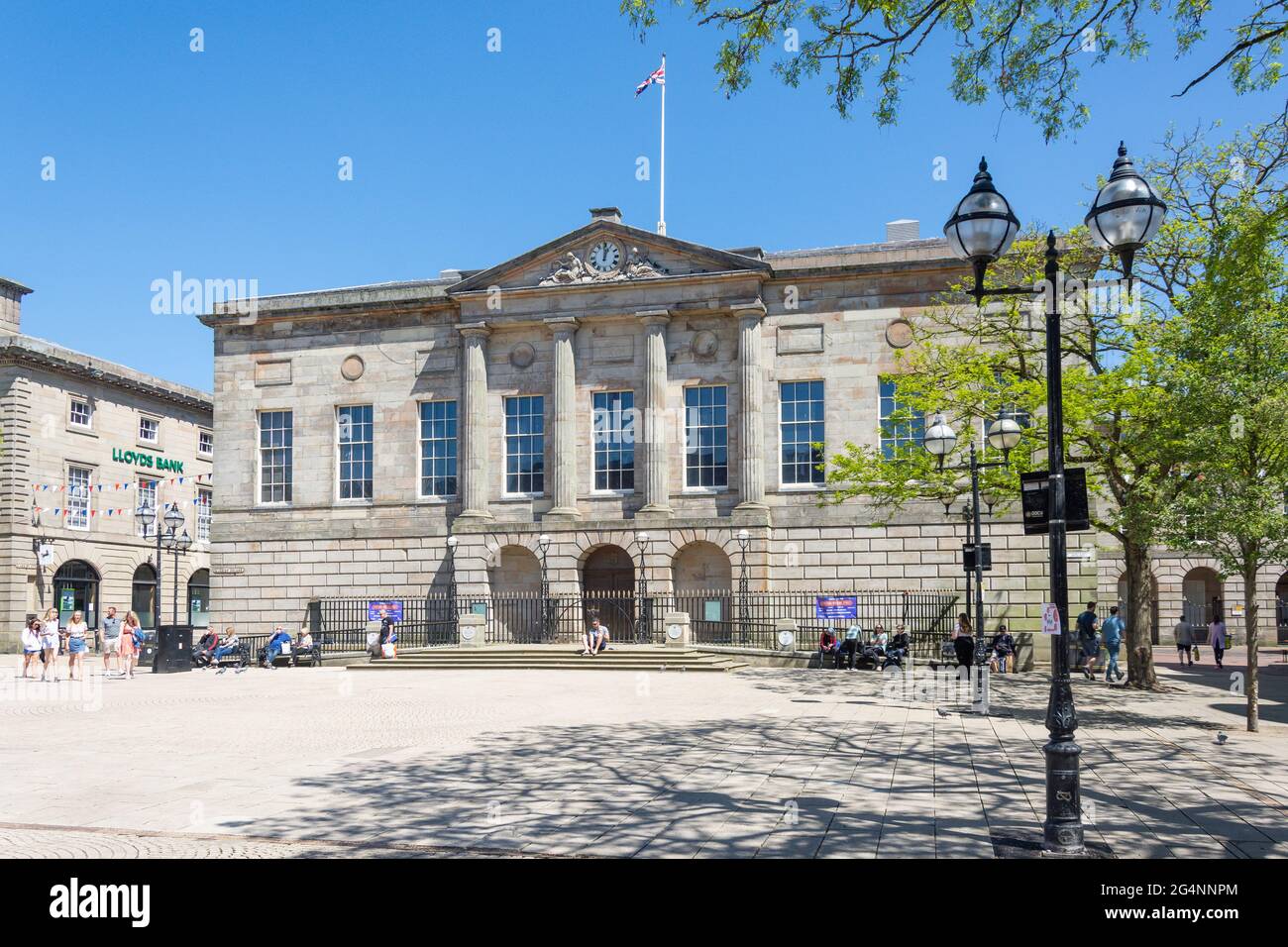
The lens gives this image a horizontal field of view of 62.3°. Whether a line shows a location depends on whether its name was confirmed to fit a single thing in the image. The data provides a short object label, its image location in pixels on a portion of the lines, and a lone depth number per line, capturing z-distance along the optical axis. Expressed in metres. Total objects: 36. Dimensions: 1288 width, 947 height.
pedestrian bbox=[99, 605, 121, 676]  30.38
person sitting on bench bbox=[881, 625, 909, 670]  28.30
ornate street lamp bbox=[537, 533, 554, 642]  34.72
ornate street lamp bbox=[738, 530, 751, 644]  33.53
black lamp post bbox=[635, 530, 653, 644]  33.97
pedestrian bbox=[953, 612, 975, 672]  21.08
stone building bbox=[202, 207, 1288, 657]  34.22
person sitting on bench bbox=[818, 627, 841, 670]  28.84
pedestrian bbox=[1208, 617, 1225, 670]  30.66
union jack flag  36.75
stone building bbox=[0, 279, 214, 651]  44.25
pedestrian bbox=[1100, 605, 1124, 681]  23.87
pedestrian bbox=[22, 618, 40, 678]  26.97
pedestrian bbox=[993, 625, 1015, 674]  27.30
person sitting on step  30.09
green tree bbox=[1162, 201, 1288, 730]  15.11
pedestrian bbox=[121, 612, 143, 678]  29.27
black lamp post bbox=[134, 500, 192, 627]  32.19
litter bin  30.92
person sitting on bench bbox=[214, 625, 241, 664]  33.56
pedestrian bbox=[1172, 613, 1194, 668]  31.23
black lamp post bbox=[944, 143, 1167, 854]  8.51
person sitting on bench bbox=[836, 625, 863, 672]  28.38
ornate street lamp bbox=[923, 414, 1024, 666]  18.95
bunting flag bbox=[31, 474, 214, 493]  45.19
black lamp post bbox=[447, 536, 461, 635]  36.06
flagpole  38.30
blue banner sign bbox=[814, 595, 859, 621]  33.59
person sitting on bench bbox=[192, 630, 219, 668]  34.28
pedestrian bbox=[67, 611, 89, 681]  27.28
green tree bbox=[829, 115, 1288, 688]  19.09
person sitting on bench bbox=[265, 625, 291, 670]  33.59
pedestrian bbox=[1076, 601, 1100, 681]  27.16
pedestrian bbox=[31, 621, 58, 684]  27.09
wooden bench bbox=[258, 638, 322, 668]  34.12
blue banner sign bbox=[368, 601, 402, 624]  36.56
